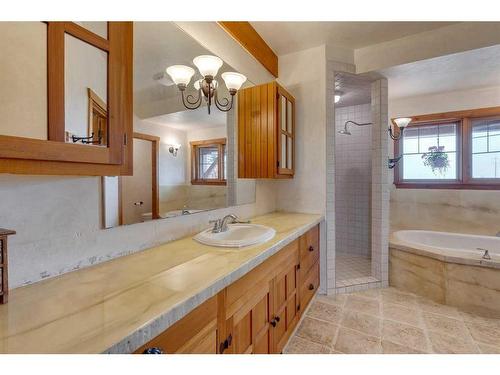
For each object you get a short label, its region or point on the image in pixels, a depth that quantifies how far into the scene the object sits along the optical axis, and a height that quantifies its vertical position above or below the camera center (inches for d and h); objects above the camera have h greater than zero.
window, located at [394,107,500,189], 117.6 +18.5
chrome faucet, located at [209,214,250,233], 60.2 -9.9
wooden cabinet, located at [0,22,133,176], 25.0 +10.5
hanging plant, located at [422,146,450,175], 126.9 +14.3
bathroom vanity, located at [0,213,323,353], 22.8 -13.8
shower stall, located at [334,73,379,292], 132.5 +4.7
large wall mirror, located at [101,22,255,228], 47.2 +10.0
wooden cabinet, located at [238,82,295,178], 81.9 +19.5
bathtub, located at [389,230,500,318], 79.5 -31.8
